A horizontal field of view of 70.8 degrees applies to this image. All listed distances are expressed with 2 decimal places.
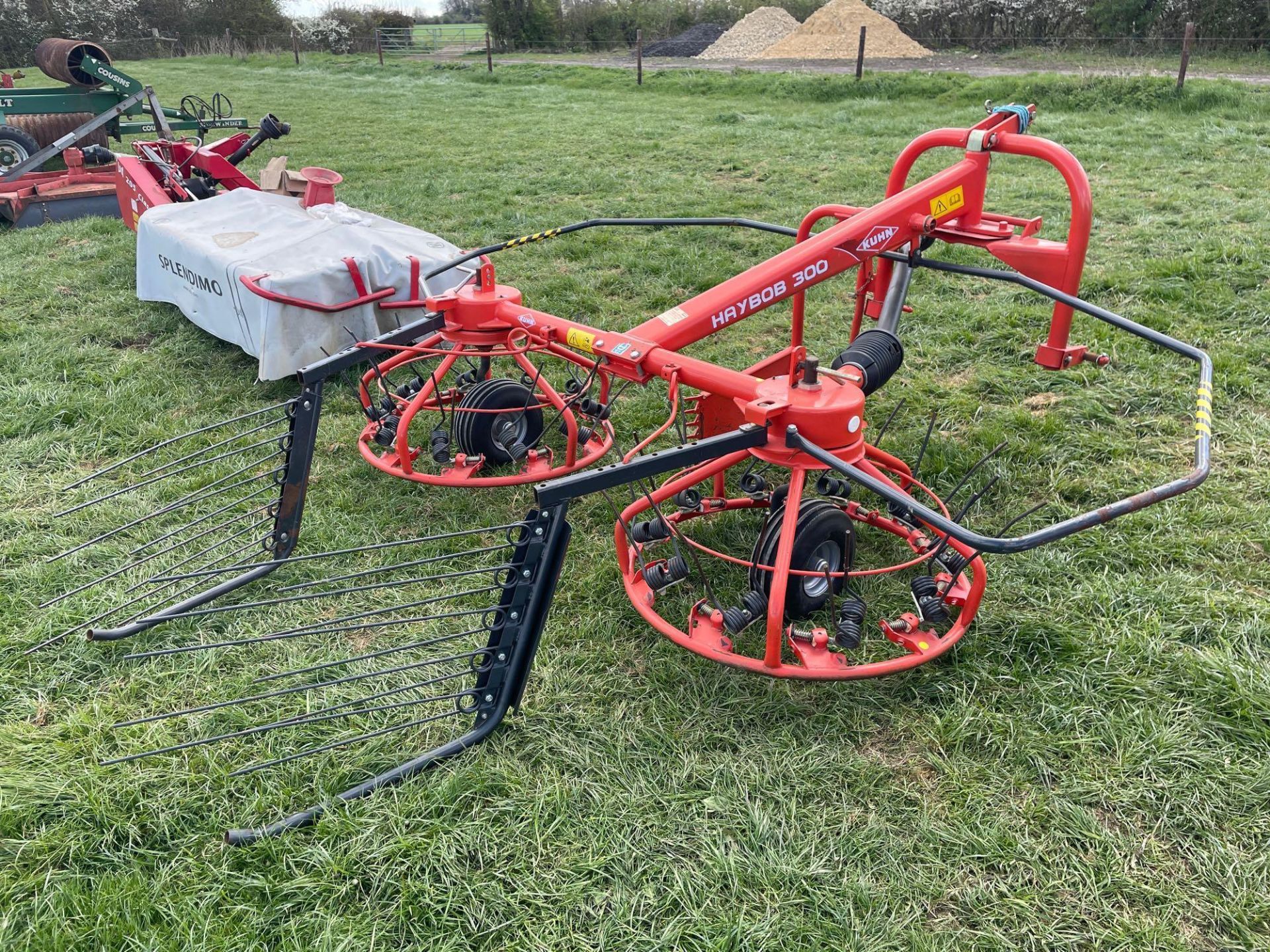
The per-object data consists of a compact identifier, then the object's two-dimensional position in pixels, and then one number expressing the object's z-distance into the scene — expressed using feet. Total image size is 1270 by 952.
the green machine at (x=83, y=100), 28.73
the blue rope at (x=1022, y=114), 12.72
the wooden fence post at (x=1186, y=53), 39.93
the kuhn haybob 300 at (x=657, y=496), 8.83
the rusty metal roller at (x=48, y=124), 37.01
